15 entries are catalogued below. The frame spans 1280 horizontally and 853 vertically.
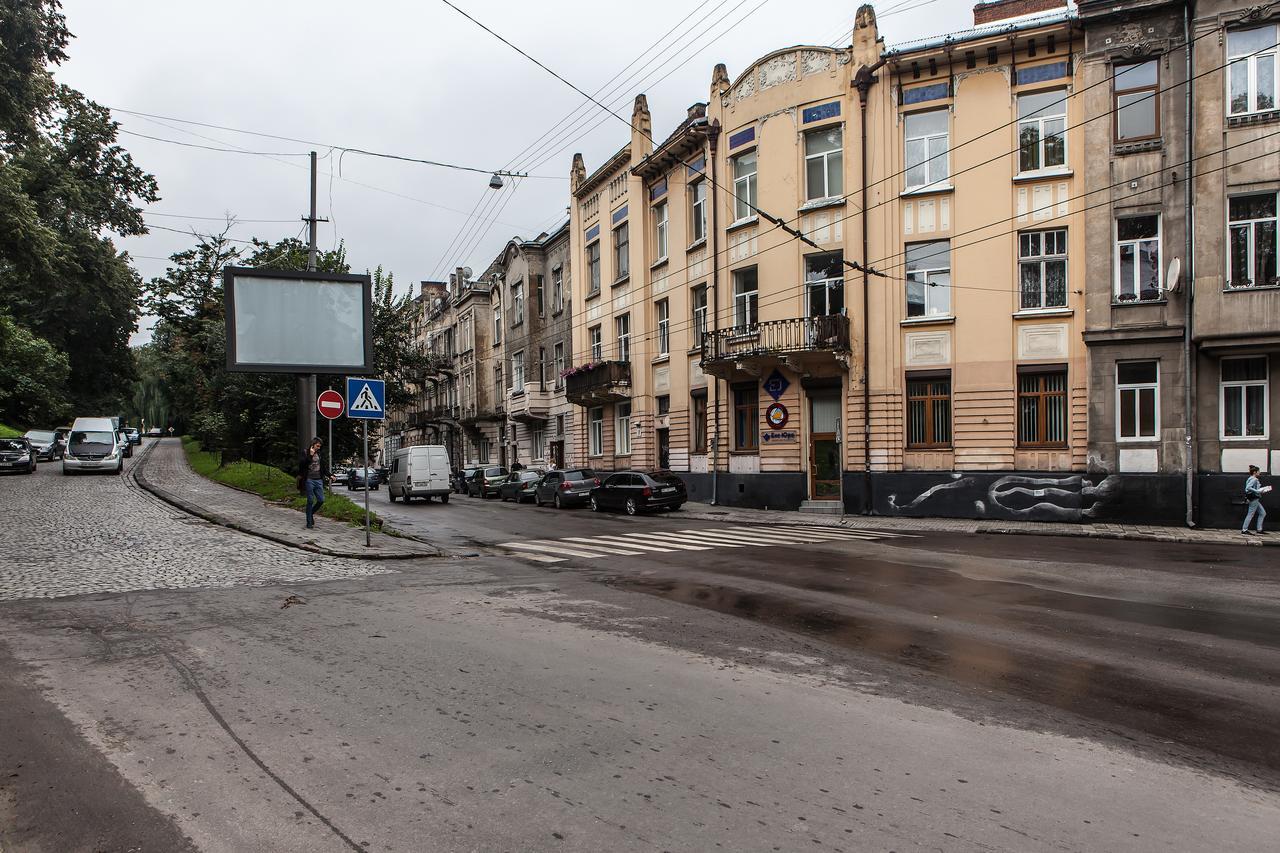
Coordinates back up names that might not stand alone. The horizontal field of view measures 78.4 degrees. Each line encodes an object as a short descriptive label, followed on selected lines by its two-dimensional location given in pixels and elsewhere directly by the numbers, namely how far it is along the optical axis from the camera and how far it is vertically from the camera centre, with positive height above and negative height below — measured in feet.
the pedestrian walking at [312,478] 55.57 -3.47
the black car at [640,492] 82.28 -7.02
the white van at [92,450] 104.58 -2.31
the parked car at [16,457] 104.42 -3.08
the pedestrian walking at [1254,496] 56.70 -5.51
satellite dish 63.41 +11.99
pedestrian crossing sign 46.50 +1.85
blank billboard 60.34 +8.62
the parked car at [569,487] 94.94 -7.30
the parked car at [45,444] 140.43 -1.87
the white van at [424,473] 103.35 -5.83
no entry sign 48.85 +1.60
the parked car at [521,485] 107.96 -8.02
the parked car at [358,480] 132.05 -9.76
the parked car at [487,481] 121.70 -8.21
